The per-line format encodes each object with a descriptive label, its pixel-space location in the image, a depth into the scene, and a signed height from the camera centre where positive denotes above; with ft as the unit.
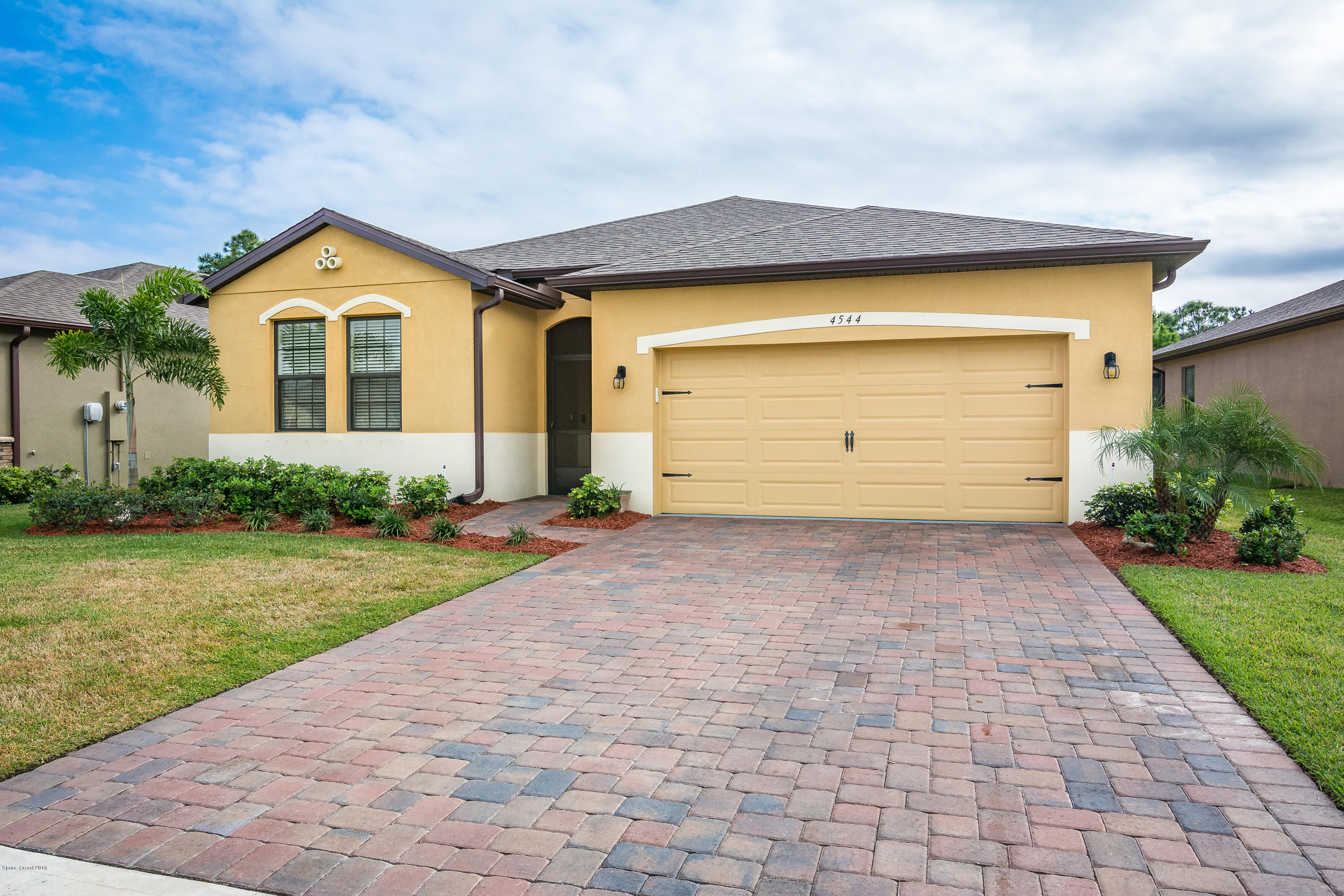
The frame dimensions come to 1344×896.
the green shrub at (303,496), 35.99 -2.99
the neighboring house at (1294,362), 47.62 +4.53
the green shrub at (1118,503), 31.12 -2.95
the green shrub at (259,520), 34.45 -3.91
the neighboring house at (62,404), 50.26 +1.84
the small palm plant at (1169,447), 26.68 -0.65
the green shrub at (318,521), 33.73 -3.86
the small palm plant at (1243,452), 25.44 -0.80
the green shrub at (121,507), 35.58 -3.43
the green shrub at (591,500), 36.04 -3.21
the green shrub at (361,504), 34.71 -3.24
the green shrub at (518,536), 29.96 -4.01
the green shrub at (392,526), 32.04 -3.84
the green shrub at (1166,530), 25.98 -3.33
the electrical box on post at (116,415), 56.13 +1.05
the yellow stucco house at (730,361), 33.50 +3.24
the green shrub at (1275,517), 24.86 -2.76
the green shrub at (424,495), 36.11 -2.94
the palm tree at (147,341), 35.47 +4.09
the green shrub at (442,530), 30.89 -3.87
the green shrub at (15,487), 47.21 -3.29
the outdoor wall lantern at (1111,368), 32.58 +2.41
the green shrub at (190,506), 35.32 -3.39
